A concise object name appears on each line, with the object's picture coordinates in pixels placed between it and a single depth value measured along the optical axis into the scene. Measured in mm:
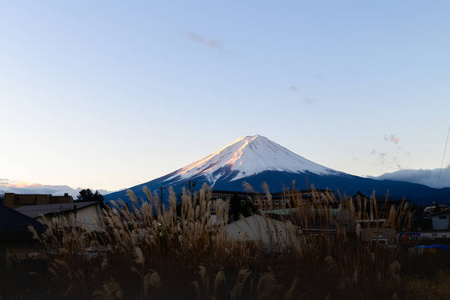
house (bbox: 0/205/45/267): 16828
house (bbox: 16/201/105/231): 46128
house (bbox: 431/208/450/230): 77500
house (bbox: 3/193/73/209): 82769
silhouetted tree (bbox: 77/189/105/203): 98294
